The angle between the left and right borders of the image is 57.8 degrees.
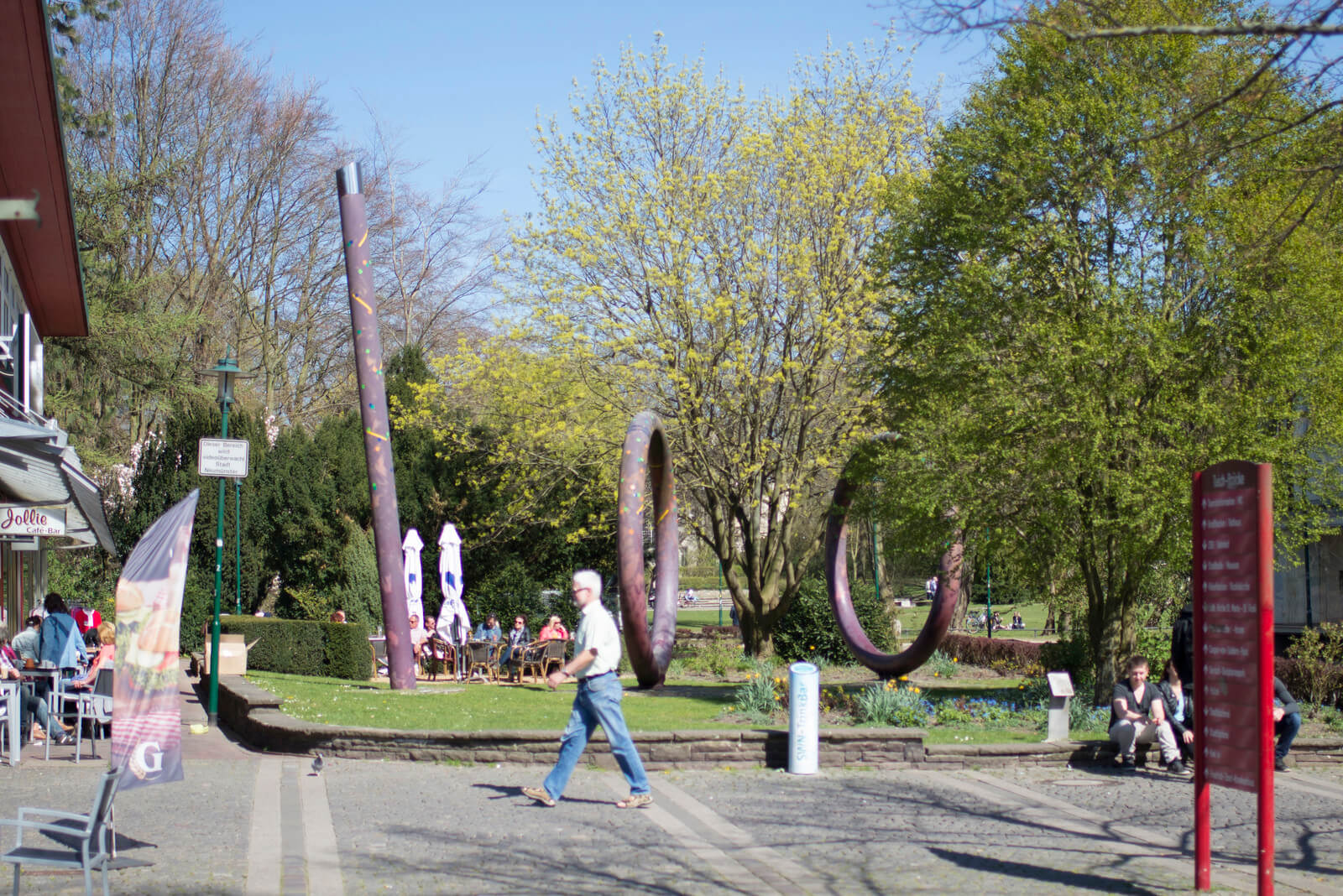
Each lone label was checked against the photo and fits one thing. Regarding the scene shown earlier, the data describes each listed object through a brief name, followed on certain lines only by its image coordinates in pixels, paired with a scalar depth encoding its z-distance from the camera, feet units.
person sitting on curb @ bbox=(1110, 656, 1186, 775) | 35.19
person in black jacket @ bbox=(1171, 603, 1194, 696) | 43.11
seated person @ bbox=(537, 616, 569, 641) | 68.18
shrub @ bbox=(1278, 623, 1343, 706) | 46.29
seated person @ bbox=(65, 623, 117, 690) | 39.93
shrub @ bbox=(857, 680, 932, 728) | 41.04
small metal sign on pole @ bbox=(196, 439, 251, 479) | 46.01
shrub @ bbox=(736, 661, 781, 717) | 47.41
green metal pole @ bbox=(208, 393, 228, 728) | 45.27
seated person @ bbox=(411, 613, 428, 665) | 70.97
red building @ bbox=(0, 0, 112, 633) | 35.81
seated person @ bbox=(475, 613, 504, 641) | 72.49
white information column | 32.91
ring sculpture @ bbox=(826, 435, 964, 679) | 55.57
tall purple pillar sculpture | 57.00
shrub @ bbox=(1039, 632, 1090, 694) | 61.87
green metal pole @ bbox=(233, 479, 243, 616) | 64.12
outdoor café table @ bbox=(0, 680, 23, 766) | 35.24
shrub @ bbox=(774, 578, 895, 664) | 79.00
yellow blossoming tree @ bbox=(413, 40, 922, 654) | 76.38
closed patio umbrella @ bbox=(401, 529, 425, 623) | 72.43
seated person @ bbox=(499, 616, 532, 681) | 67.36
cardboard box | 61.00
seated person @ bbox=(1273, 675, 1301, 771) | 35.47
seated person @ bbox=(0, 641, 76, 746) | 38.27
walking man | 27.50
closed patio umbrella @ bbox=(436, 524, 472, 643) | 70.28
